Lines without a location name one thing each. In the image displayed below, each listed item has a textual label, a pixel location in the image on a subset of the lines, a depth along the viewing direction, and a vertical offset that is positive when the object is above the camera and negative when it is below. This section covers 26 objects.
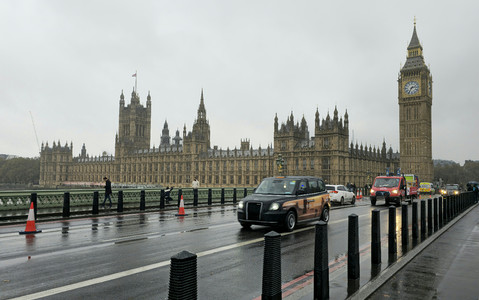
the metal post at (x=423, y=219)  11.35 -1.62
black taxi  11.45 -1.19
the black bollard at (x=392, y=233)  8.28 -1.53
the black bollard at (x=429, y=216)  12.11 -1.61
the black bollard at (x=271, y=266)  4.47 -1.25
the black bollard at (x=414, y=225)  10.67 -1.76
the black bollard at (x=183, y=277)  3.31 -1.04
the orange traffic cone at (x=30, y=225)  11.60 -1.95
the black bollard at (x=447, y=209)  16.10 -1.81
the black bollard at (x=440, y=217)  14.14 -1.95
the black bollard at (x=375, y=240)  7.49 -1.52
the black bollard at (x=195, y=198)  24.36 -2.12
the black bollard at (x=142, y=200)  20.20 -1.90
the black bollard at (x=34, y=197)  14.40 -1.30
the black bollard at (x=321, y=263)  5.30 -1.44
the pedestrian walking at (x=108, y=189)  19.67 -1.26
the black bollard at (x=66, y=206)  16.13 -1.83
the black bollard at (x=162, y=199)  21.41 -1.94
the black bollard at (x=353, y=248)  6.40 -1.44
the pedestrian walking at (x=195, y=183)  28.24 -1.29
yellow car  51.59 -2.76
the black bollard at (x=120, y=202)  18.90 -1.90
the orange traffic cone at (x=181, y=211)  17.77 -2.22
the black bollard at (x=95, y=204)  17.61 -1.88
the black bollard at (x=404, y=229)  9.47 -1.62
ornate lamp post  35.07 +0.66
